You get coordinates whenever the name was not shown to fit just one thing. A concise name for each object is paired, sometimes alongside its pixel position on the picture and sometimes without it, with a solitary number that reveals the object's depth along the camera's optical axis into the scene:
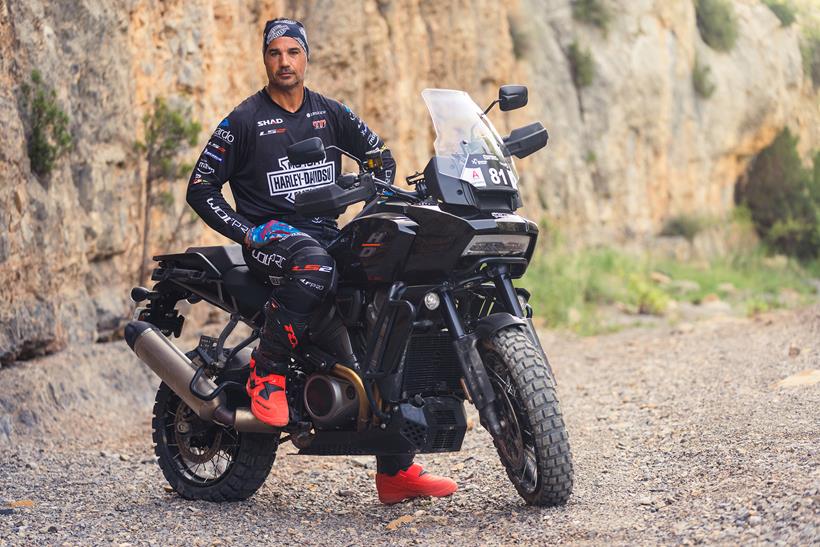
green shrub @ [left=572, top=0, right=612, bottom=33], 25.58
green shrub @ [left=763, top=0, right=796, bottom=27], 32.44
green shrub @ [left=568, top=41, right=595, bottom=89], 24.84
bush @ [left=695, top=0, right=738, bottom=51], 30.20
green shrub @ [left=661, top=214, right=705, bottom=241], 26.30
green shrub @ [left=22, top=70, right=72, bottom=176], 8.66
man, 5.09
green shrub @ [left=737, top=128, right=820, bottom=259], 28.83
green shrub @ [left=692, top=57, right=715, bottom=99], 28.31
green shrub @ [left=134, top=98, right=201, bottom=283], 10.55
